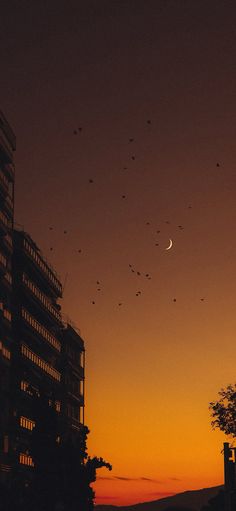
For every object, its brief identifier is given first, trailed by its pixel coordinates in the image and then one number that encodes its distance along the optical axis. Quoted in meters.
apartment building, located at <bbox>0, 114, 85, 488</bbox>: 127.79
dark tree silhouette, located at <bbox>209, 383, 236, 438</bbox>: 98.00
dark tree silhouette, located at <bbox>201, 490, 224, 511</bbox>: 133.75
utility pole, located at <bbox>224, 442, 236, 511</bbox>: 49.33
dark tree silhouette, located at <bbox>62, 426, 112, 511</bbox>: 91.18
